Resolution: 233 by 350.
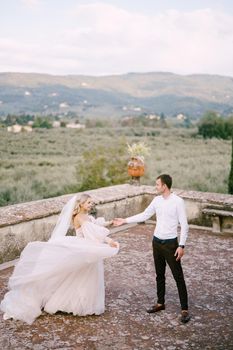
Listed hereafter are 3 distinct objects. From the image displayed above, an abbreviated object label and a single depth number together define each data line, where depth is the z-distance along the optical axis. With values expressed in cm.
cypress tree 1242
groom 524
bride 526
